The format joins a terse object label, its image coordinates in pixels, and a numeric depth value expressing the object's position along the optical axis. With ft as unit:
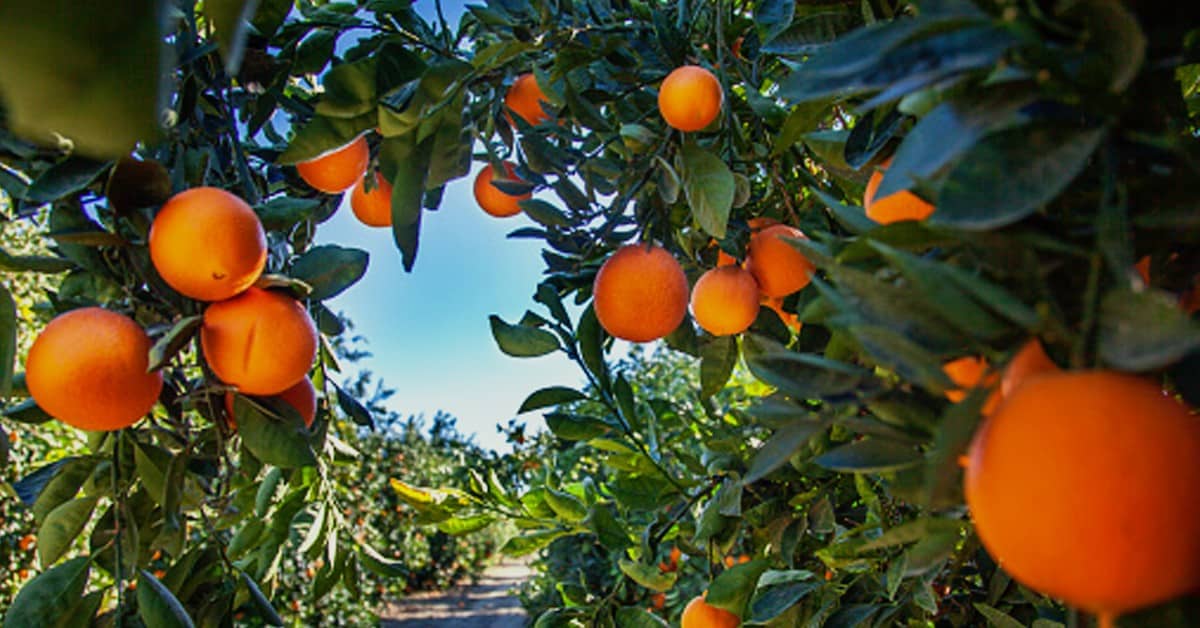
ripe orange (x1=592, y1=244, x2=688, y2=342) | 3.22
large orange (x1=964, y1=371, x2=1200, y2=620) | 0.99
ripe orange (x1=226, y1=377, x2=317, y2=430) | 2.98
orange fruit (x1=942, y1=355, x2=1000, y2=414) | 1.26
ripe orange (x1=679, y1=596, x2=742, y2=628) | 3.58
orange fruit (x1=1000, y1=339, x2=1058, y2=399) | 1.28
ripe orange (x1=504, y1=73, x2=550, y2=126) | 4.23
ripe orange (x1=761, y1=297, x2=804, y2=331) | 3.92
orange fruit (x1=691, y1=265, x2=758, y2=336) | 3.32
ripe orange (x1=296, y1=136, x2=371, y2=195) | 3.24
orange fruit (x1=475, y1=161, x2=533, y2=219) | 4.13
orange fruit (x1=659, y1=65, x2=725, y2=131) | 3.10
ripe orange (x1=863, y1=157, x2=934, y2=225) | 1.73
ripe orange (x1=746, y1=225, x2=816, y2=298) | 3.28
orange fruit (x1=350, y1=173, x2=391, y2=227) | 3.96
